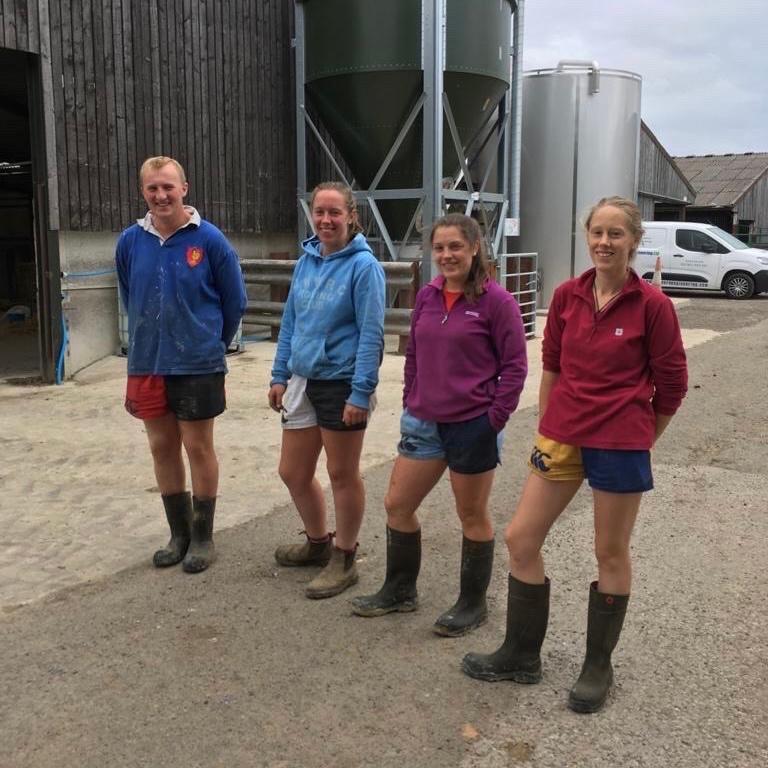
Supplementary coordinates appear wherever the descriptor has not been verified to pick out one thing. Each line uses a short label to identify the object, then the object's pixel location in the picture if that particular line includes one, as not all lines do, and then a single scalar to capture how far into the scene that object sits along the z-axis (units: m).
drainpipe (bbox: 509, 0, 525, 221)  13.56
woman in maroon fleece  2.84
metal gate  12.84
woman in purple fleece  3.33
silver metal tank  17.52
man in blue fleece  4.09
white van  20.73
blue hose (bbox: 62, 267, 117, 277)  9.68
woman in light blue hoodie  3.74
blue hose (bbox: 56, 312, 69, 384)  9.19
